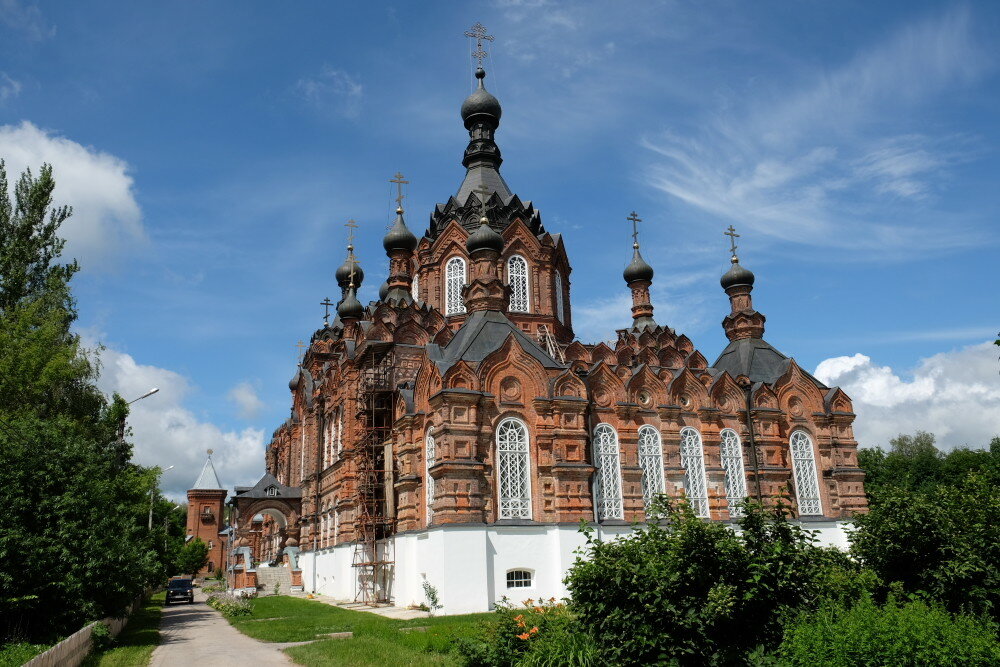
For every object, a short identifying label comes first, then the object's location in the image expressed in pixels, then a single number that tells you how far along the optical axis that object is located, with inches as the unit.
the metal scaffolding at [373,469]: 892.1
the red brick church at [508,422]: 755.4
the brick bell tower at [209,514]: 2593.5
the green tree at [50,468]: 524.1
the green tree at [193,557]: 1950.9
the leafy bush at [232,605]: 836.6
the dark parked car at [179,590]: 1222.9
